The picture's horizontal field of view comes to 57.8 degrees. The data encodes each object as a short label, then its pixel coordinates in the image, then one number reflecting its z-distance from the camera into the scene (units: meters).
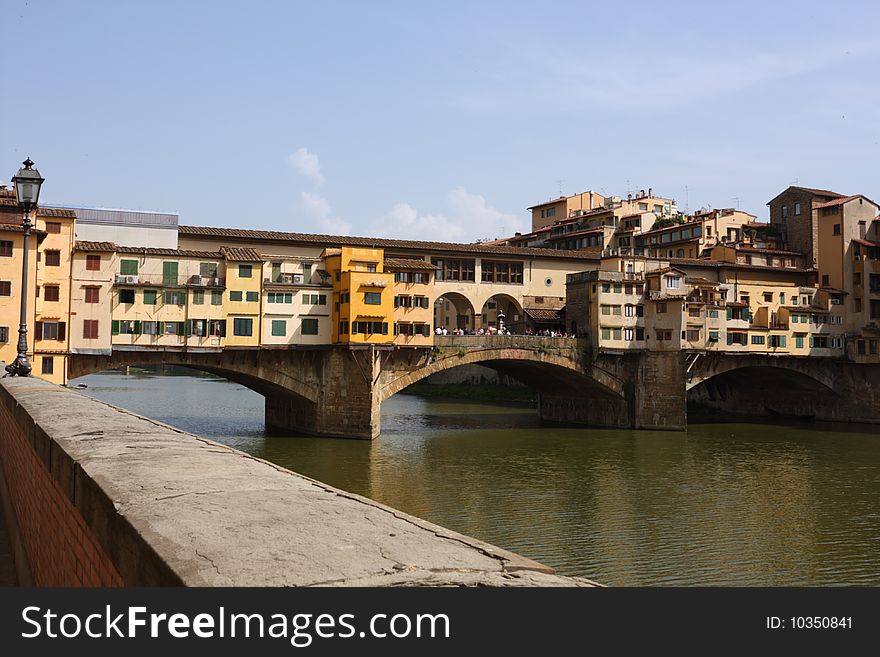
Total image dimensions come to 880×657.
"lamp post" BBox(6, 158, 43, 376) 16.70
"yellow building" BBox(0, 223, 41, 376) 38.84
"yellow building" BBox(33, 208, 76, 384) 39.75
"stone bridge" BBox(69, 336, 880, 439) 44.85
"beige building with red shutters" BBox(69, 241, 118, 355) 40.78
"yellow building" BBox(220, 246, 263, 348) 43.81
